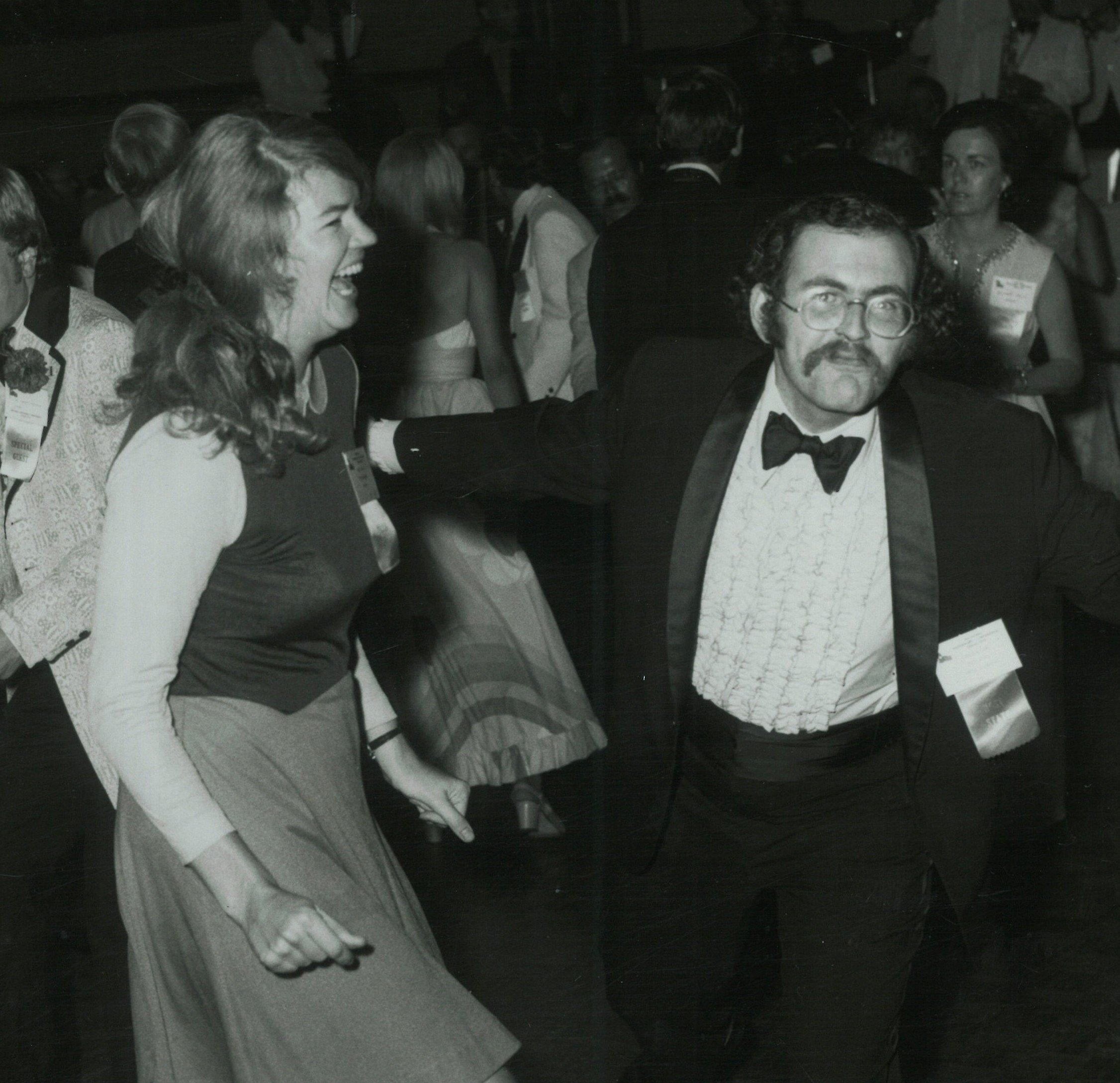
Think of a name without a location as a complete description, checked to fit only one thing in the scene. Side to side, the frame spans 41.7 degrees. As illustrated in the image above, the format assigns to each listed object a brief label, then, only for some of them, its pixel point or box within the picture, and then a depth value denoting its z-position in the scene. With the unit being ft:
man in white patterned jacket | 8.22
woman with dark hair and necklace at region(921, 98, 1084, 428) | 13.39
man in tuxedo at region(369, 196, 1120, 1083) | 7.43
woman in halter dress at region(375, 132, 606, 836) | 13.58
